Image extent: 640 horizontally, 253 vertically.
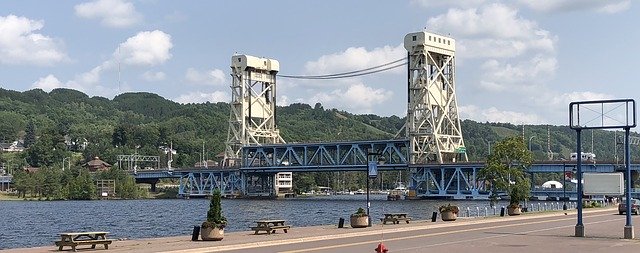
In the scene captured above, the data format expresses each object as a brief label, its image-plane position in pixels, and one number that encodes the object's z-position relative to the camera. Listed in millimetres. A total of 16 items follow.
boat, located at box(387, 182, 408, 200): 195438
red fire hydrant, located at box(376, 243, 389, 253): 25509
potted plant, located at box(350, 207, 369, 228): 55969
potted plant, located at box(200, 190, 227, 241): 42844
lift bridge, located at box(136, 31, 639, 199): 191750
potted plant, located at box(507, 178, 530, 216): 77062
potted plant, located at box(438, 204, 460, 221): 65812
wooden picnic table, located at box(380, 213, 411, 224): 61750
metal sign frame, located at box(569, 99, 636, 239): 44344
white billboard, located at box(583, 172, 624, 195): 46281
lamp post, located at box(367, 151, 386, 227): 58478
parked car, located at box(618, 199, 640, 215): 79812
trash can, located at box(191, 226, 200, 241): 42919
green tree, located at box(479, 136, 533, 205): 91500
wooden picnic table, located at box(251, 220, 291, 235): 48844
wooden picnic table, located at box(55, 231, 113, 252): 37003
